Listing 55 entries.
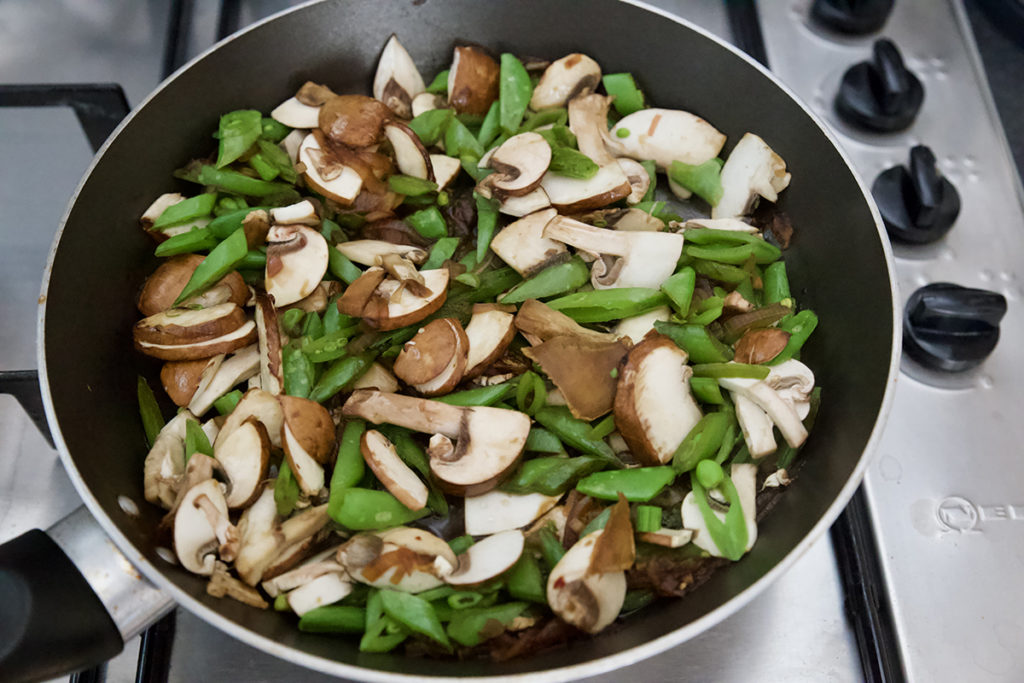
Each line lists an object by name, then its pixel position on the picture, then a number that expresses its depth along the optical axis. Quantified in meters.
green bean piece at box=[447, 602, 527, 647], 0.61
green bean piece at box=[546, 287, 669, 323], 0.66
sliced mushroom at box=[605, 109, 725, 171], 0.71
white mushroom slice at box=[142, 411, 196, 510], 0.64
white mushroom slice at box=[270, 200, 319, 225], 0.68
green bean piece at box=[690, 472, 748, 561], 0.62
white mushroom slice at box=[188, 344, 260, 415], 0.66
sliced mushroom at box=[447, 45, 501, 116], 0.72
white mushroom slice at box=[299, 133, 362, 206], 0.69
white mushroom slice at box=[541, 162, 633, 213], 0.69
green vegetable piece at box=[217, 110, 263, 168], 0.70
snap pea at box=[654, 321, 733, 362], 0.66
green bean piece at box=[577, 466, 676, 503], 0.63
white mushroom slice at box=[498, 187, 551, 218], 0.69
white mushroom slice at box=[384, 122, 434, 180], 0.70
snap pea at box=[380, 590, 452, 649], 0.61
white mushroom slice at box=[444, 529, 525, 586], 0.62
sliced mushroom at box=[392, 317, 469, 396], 0.65
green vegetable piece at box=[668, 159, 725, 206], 0.70
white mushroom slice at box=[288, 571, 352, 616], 0.61
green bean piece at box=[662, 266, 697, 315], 0.66
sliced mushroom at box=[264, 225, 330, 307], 0.67
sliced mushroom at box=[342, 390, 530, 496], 0.63
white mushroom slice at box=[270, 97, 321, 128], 0.71
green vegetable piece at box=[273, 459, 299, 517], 0.63
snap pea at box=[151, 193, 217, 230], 0.68
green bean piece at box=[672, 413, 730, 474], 0.64
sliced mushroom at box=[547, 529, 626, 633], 0.61
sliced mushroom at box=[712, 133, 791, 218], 0.69
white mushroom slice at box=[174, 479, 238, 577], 0.62
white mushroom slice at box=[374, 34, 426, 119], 0.72
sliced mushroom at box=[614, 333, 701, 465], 0.64
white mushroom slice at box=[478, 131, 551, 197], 0.69
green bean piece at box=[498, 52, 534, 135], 0.72
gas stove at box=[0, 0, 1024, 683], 0.65
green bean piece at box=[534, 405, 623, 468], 0.65
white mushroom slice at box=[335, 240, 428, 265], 0.68
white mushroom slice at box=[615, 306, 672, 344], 0.67
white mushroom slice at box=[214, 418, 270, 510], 0.63
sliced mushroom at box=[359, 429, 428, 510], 0.63
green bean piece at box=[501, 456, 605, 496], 0.64
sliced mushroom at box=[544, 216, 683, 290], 0.67
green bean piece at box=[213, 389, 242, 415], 0.66
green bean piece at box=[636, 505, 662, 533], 0.63
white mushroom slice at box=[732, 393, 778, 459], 0.64
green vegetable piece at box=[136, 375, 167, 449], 0.66
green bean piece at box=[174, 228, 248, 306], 0.66
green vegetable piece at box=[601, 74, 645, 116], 0.73
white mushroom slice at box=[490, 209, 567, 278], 0.68
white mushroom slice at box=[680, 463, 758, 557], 0.63
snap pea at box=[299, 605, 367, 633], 0.61
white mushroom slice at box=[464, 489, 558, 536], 0.64
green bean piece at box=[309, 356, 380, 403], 0.65
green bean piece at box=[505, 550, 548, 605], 0.62
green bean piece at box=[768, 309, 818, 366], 0.67
